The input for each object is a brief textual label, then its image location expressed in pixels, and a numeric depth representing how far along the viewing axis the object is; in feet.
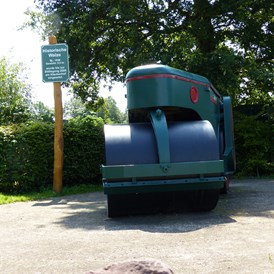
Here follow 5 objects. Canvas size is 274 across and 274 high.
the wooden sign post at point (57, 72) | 28.88
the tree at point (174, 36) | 34.52
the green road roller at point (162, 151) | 16.17
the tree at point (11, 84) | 81.80
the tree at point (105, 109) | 51.46
